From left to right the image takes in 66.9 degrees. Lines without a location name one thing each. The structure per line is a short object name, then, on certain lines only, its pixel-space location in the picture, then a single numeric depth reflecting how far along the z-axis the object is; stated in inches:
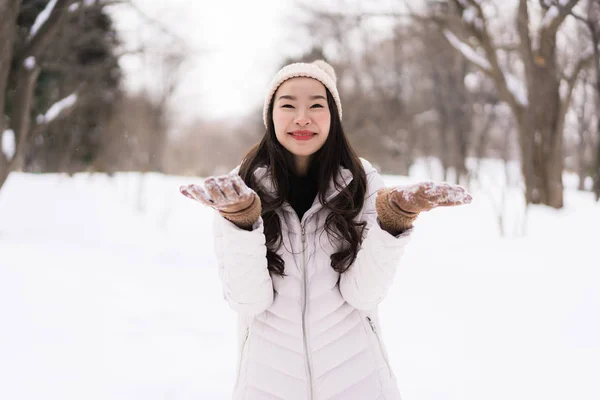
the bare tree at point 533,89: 267.6
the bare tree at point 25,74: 227.8
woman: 49.8
